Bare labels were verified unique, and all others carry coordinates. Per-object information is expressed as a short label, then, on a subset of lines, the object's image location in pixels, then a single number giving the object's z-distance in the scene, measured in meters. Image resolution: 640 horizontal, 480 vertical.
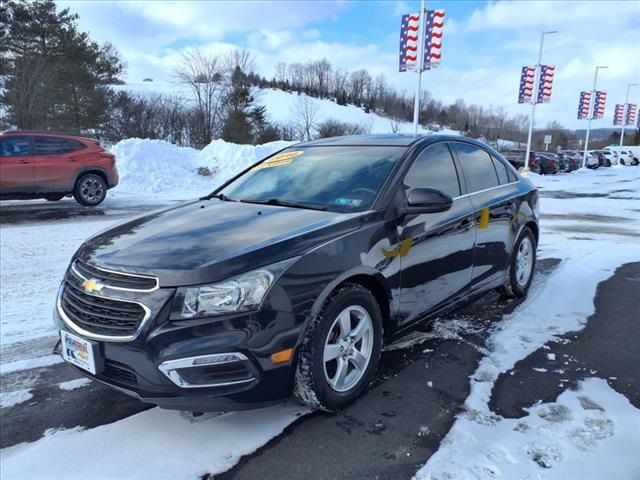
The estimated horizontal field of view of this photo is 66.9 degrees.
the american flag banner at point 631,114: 53.83
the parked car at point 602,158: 48.57
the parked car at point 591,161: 46.28
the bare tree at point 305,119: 47.97
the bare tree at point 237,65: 43.97
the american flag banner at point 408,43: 19.38
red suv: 10.67
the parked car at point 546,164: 33.06
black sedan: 2.41
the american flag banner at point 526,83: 30.05
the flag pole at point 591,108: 44.59
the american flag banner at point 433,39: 19.30
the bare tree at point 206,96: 38.78
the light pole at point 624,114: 52.04
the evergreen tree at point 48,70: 26.47
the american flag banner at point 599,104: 46.34
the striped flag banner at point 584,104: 44.35
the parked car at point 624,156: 54.15
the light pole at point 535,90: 30.75
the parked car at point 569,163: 37.50
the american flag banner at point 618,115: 52.54
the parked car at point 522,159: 32.44
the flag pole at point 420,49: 19.48
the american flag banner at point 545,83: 31.28
